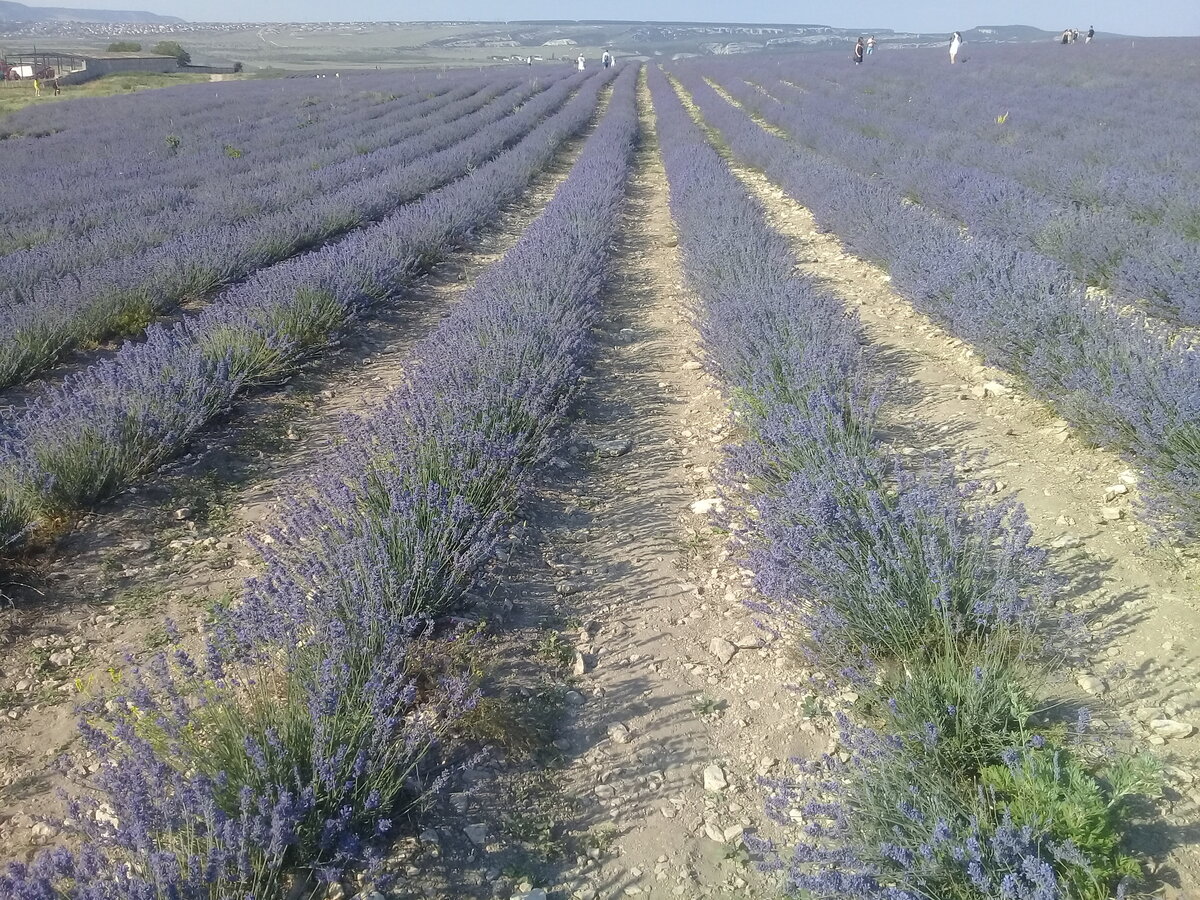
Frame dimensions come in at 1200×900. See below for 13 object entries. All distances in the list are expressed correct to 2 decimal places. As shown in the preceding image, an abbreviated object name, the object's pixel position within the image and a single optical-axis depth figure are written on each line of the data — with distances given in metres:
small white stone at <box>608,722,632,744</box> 2.38
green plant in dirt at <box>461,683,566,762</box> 2.32
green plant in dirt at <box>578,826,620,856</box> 2.06
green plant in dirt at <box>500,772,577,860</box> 2.06
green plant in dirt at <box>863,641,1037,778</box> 1.99
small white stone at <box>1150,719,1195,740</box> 2.16
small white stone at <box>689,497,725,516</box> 3.56
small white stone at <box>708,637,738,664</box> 2.71
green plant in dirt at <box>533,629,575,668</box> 2.71
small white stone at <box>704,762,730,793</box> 2.22
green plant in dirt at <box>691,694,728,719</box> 2.48
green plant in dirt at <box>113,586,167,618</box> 2.87
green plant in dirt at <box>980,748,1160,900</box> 1.68
